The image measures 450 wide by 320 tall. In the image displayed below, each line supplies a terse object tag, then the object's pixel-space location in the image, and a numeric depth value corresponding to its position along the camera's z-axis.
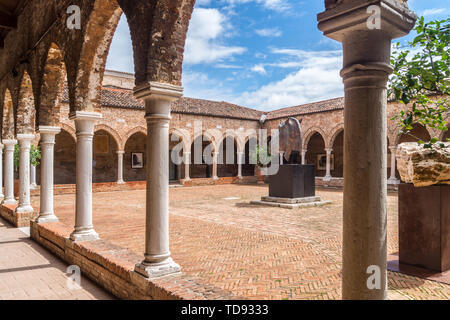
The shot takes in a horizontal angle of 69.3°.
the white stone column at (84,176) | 5.82
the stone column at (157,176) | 3.76
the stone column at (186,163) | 22.04
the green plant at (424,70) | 2.93
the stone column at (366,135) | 2.00
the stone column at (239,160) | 24.81
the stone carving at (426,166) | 4.48
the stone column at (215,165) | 23.38
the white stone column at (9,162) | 10.27
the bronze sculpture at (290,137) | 12.95
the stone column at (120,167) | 19.22
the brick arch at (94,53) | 5.22
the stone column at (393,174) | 17.93
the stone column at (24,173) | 9.21
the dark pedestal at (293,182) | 12.32
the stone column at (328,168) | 21.06
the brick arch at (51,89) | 7.27
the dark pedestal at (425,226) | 4.48
